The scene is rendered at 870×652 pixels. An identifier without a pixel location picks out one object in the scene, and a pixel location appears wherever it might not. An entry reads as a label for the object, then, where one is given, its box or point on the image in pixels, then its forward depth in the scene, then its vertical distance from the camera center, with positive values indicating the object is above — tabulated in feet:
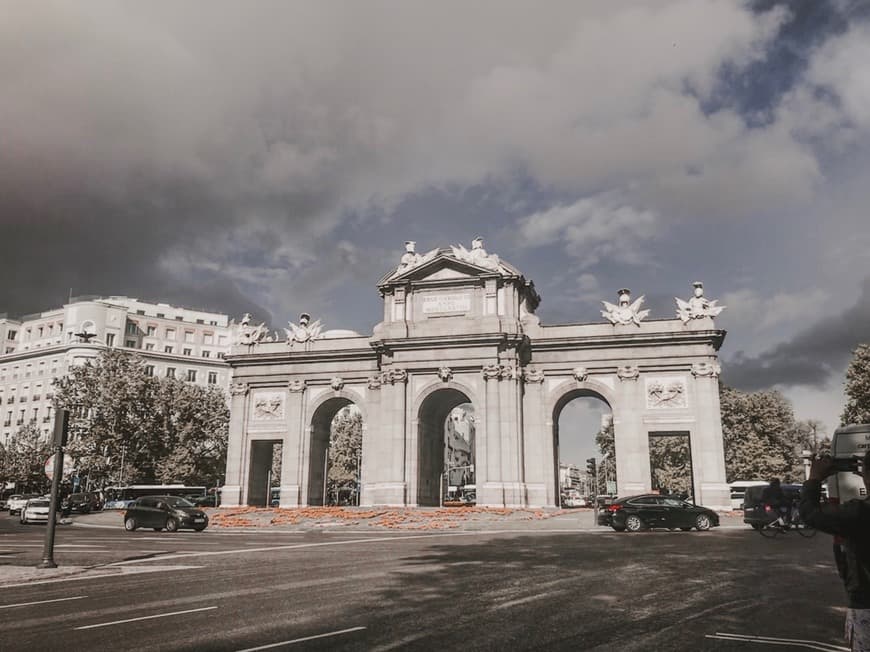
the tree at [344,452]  282.66 +5.94
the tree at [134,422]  213.25 +13.42
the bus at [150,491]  211.00 -7.84
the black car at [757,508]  87.92 -4.96
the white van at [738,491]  187.15 -6.11
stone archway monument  151.74 +18.58
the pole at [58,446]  59.57 +1.59
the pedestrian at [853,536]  18.58 -1.73
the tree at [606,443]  287.03 +10.57
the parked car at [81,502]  170.17 -9.18
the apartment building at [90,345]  317.22 +57.02
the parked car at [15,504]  193.36 -10.90
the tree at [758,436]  224.94 +11.24
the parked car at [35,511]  141.49 -9.31
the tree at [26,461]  269.85 +1.30
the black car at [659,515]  97.40 -6.30
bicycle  85.35 -7.20
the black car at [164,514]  109.19 -7.62
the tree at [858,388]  179.73 +21.16
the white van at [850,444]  72.18 +2.70
